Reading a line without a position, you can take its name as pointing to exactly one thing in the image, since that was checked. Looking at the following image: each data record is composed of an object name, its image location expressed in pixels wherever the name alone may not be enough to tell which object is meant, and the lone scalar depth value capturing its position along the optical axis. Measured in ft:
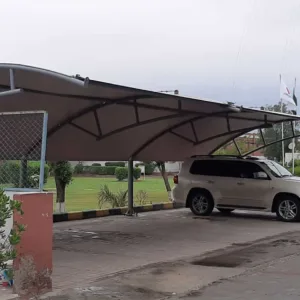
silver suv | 54.39
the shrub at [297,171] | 118.62
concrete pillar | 23.65
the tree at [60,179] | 57.62
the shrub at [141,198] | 71.61
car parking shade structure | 35.94
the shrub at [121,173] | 150.32
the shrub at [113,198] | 65.36
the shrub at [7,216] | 17.74
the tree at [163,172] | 72.51
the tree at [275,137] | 159.33
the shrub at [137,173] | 156.88
